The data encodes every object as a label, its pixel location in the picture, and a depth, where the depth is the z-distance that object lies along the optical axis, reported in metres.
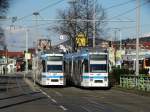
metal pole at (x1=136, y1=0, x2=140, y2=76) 34.26
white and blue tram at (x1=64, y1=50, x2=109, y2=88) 35.76
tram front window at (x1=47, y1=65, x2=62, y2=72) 39.49
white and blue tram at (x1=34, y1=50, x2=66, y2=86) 39.32
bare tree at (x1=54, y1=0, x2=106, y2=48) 56.53
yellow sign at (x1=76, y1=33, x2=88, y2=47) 54.32
